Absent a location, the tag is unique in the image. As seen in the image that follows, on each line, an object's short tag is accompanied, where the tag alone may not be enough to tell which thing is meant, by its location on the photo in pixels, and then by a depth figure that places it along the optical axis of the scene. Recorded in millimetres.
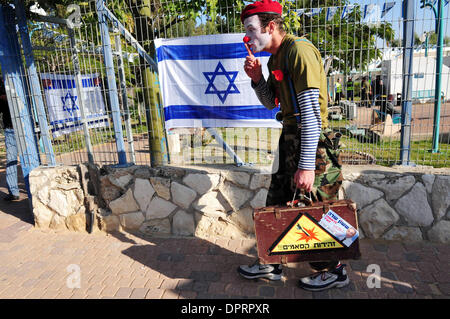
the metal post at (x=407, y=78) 3148
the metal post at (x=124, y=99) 4230
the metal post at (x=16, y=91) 4113
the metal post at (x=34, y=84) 4117
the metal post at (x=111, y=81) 3715
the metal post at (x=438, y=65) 3205
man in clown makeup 2232
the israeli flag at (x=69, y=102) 4262
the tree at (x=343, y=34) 3184
